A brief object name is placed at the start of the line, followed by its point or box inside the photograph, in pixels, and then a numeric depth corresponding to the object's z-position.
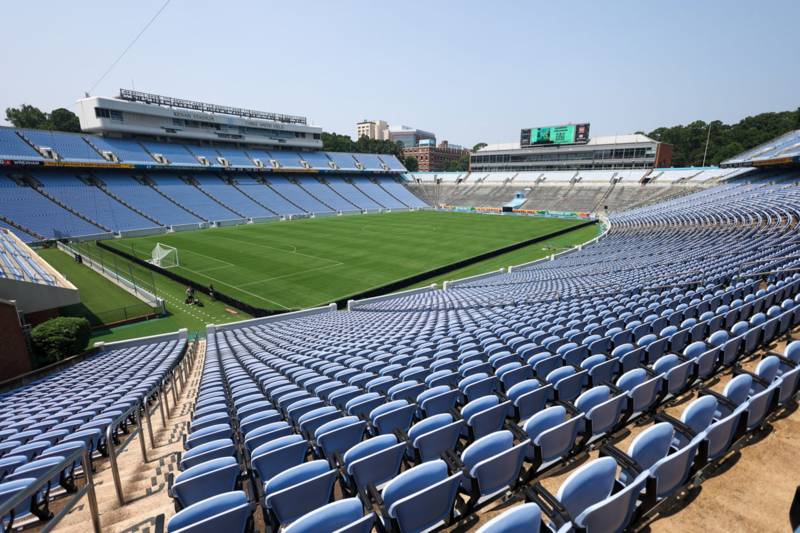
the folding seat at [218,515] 3.04
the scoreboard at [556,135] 88.44
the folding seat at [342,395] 6.60
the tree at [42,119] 86.38
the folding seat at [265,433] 4.89
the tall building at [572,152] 83.38
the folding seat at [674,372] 5.42
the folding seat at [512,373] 6.38
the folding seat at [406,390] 6.36
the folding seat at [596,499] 2.77
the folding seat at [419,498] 3.16
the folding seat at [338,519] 2.73
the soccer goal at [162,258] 35.66
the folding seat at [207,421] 6.08
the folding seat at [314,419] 5.32
